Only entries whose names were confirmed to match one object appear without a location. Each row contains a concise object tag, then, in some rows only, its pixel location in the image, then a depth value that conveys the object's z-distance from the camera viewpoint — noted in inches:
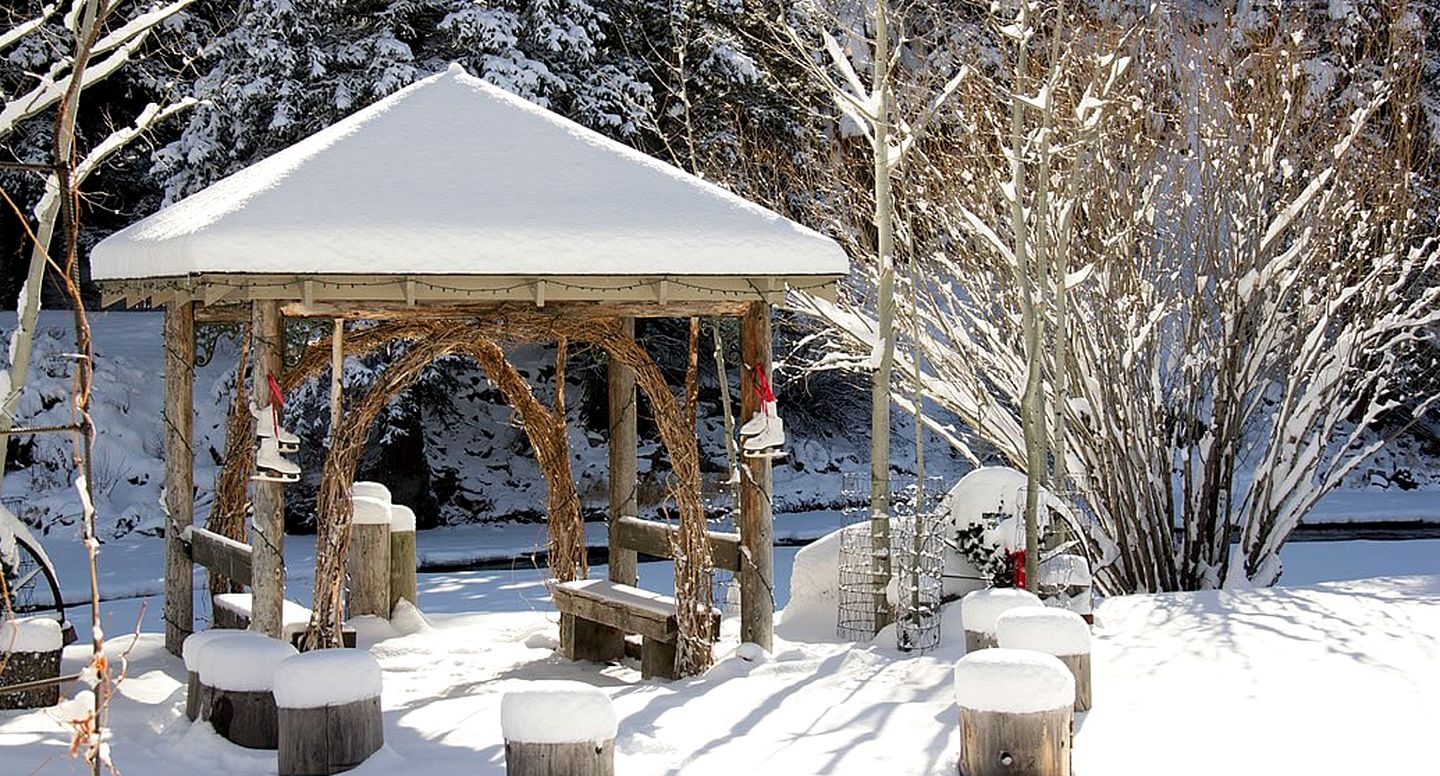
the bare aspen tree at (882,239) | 324.2
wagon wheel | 272.0
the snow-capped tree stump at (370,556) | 368.5
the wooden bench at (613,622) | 297.7
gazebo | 254.1
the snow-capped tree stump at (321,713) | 214.2
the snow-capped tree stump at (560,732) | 184.4
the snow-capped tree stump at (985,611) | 274.5
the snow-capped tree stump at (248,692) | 234.8
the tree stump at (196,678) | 244.5
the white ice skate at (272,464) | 258.7
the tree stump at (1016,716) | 202.2
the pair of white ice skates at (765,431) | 296.5
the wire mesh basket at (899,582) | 314.8
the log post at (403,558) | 380.5
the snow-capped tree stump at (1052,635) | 242.8
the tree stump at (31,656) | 260.2
